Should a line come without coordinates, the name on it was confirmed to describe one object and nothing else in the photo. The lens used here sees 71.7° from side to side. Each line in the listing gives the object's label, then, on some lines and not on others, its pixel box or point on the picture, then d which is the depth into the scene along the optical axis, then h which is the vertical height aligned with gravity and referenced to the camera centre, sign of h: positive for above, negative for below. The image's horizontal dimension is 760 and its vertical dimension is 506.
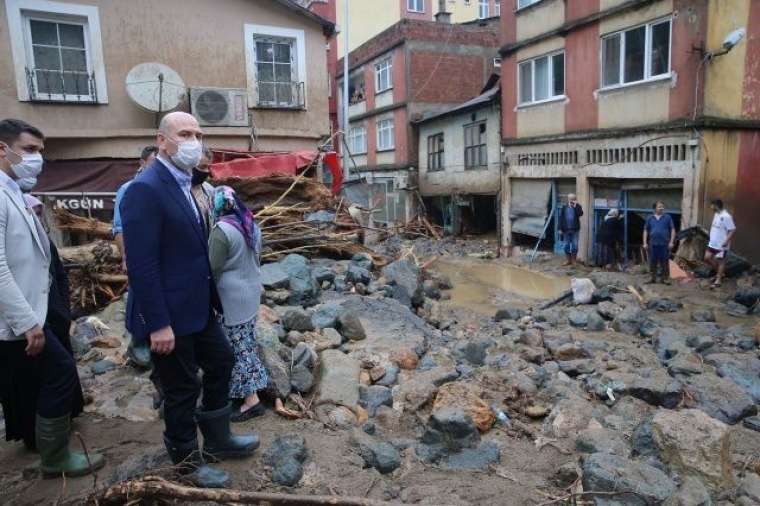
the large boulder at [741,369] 5.39 -2.23
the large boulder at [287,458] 2.92 -1.60
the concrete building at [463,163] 18.75 +0.39
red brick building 23.88 +4.36
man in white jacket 2.66 -0.66
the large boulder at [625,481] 2.90 -1.77
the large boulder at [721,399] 4.69 -2.13
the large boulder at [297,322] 5.46 -1.48
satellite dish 9.64 +1.78
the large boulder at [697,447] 3.35 -1.83
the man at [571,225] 13.77 -1.45
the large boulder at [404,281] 8.19 -1.69
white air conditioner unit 10.18 +1.47
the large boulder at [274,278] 6.96 -1.31
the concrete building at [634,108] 11.02 +1.43
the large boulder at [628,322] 7.87 -2.32
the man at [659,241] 10.66 -1.52
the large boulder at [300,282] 6.93 -1.41
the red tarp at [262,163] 9.07 +0.29
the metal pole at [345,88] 18.58 +3.22
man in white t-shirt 10.01 -1.37
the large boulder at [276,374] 3.87 -1.48
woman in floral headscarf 3.22 -0.66
